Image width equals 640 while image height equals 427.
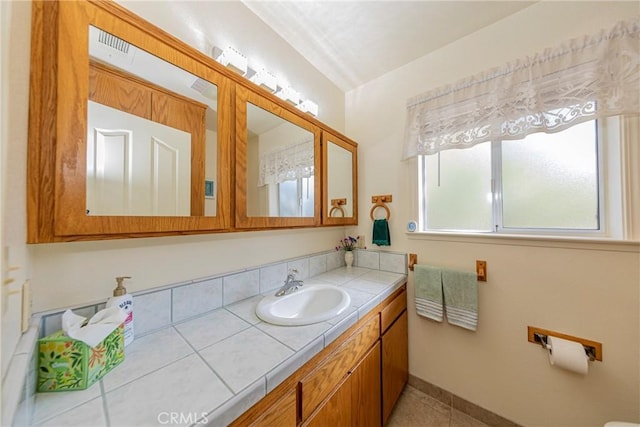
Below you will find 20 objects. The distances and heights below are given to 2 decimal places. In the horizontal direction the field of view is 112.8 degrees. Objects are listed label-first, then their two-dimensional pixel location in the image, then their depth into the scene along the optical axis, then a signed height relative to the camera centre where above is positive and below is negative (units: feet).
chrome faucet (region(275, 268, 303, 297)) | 3.88 -1.31
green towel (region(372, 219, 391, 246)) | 5.42 -0.47
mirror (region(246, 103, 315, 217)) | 3.41 +0.91
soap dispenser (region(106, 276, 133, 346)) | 2.27 -0.93
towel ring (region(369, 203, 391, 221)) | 5.53 +0.17
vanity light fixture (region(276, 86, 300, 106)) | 4.52 +2.64
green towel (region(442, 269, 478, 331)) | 4.26 -1.72
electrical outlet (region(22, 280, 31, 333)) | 1.77 -0.75
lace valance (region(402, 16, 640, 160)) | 3.13 +2.09
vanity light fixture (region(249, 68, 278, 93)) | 4.00 +2.62
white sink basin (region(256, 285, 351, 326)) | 2.88 -1.49
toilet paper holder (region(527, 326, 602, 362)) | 3.37 -2.15
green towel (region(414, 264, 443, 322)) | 4.63 -1.72
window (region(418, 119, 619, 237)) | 3.65 +0.57
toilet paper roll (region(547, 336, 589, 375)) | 3.26 -2.24
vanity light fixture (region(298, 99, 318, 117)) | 4.96 +2.60
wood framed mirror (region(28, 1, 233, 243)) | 1.82 +0.91
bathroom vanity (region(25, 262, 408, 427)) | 1.63 -1.46
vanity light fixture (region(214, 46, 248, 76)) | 3.44 +2.59
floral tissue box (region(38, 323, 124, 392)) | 1.74 -1.23
